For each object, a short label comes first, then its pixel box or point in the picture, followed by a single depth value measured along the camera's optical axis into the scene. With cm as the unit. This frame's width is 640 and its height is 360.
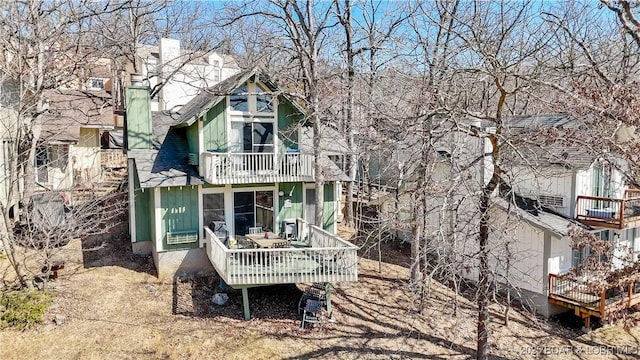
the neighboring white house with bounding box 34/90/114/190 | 1925
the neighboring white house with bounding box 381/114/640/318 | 1330
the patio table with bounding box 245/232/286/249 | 1159
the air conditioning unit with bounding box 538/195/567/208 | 1491
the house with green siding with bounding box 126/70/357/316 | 1244
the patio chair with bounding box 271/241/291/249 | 1157
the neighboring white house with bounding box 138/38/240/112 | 2225
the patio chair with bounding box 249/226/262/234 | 1346
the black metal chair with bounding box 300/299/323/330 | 1053
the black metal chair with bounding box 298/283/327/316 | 1115
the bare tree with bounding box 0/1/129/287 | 1130
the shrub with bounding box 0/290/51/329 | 970
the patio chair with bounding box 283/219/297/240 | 1348
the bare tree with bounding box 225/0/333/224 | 1301
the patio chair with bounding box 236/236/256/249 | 1223
